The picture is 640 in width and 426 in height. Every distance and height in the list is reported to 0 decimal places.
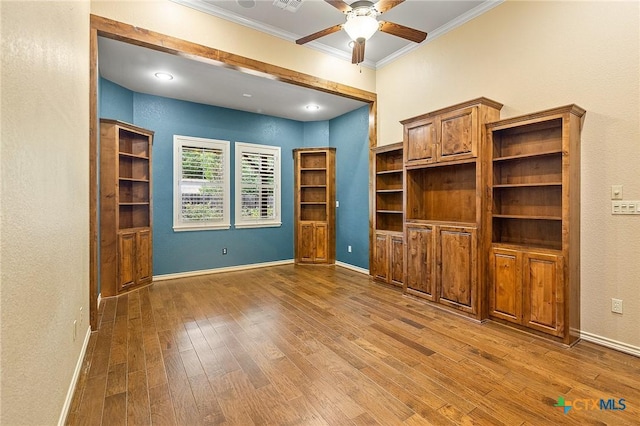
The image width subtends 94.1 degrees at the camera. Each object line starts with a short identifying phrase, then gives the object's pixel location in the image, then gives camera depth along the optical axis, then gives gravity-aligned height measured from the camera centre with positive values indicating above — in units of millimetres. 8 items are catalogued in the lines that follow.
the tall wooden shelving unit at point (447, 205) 3346 +74
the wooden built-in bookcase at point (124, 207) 4105 +66
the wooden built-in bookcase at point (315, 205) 6367 +131
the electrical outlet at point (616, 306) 2660 -861
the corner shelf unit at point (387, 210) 4684 +10
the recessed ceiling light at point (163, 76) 4301 +1995
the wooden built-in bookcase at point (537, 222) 2738 -123
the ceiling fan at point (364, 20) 2648 +1785
